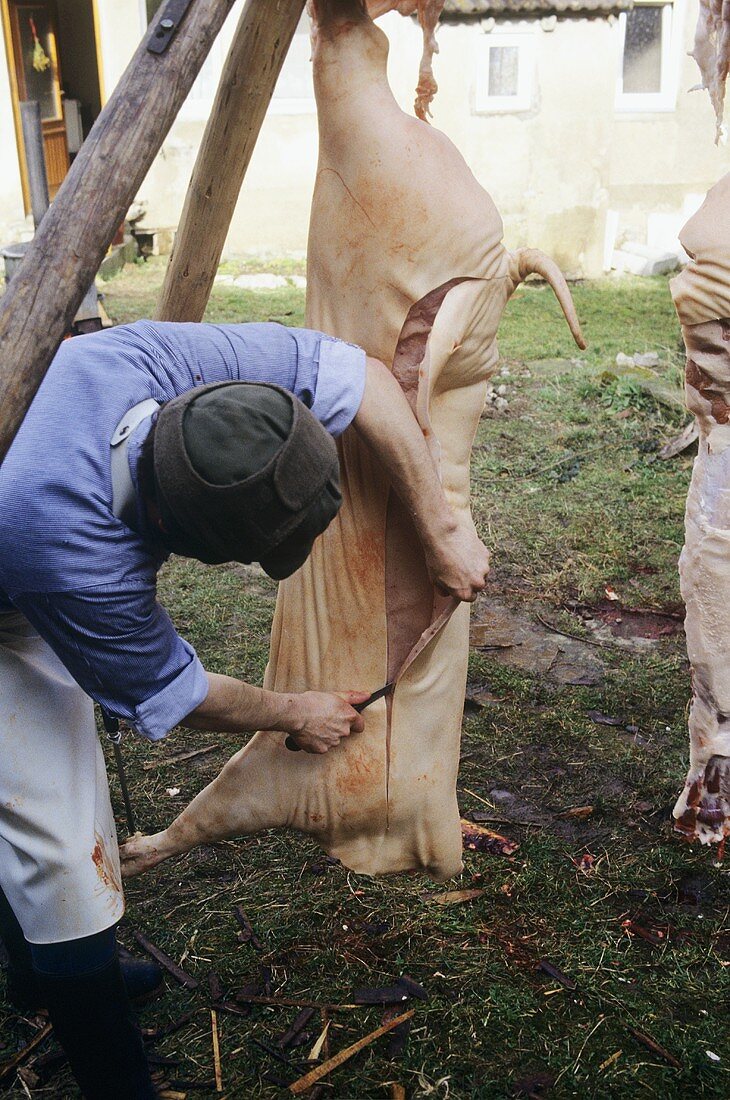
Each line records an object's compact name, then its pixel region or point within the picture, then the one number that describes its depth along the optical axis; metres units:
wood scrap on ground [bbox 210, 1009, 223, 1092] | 2.57
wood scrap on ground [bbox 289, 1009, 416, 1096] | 2.56
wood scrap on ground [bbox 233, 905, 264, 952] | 3.05
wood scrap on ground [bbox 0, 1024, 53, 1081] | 2.61
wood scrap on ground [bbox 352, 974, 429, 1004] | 2.84
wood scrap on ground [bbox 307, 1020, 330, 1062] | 2.64
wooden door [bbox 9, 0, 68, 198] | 12.65
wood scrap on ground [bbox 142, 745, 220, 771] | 3.90
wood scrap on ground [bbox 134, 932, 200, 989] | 2.90
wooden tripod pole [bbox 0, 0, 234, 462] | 1.81
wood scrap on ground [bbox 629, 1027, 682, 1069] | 2.62
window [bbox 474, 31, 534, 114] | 12.52
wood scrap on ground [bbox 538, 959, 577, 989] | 2.88
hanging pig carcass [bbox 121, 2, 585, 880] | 2.41
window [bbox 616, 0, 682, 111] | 13.87
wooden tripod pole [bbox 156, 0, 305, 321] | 2.70
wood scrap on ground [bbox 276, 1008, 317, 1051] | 2.69
